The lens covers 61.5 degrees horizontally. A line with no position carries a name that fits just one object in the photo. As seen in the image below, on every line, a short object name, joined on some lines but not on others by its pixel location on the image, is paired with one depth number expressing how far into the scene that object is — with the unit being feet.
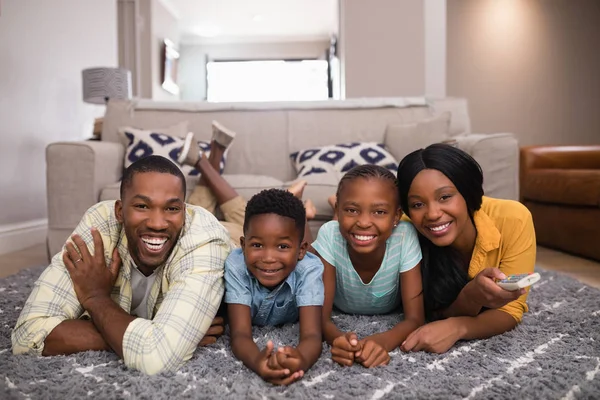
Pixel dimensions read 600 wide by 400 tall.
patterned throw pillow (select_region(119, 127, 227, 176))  8.07
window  31.40
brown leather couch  9.24
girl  4.35
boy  4.04
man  3.71
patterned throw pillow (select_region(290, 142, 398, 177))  8.20
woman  4.22
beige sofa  9.28
